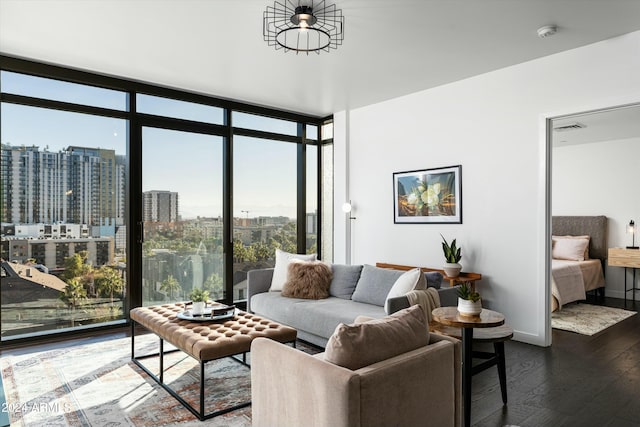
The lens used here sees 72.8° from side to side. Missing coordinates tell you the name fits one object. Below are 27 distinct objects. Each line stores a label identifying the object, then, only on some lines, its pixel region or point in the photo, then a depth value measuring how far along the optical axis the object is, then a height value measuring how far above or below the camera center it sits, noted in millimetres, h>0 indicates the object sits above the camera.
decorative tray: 3197 -767
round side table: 2486 -655
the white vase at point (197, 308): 3307 -722
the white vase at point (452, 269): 4426 -564
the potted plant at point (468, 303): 2662 -548
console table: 4402 -655
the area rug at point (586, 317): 4710 -1243
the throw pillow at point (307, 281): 4320 -675
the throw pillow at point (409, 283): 3396 -549
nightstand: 6148 -662
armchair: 1700 -751
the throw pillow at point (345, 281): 4332 -678
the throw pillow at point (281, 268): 4660 -590
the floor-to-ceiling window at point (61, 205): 4148 +84
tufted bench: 2639 -803
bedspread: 5375 -890
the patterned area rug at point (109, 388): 2609 -1229
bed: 5637 -627
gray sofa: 3602 -829
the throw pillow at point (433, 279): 3670 -556
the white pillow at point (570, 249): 6621 -537
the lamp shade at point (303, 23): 3111 +1487
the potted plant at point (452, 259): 4430 -472
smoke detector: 3357 +1437
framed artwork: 4793 +208
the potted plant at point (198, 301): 3316 -679
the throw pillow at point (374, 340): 1823 -560
